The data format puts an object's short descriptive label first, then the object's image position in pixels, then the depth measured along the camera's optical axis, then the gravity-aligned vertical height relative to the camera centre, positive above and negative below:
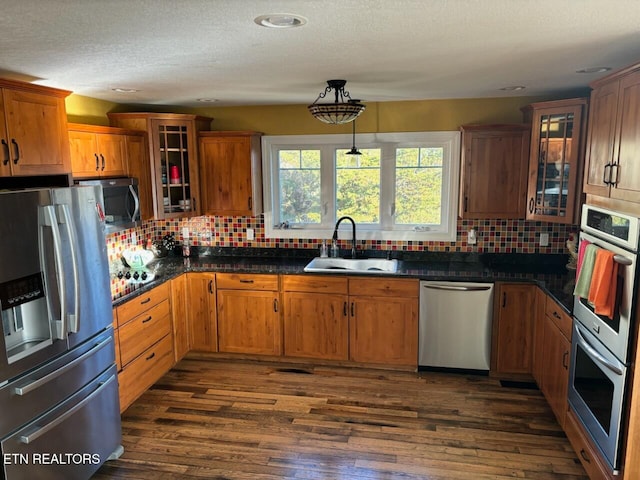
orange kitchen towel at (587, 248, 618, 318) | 2.26 -0.54
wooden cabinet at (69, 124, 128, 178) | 3.25 +0.14
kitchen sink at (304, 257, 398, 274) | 4.29 -0.84
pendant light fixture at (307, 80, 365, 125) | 2.80 +0.35
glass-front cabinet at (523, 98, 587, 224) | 3.42 +0.08
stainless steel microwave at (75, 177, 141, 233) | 3.44 -0.23
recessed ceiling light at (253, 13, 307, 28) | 1.73 +0.55
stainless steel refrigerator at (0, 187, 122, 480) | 2.17 -0.82
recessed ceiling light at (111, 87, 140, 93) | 3.33 +0.56
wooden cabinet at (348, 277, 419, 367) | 3.92 -1.24
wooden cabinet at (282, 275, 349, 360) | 4.02 -1.23
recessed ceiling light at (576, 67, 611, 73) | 2.76 +0.58
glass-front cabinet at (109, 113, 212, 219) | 4.04 +0.10
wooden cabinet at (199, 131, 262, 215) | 4.31 -0.01
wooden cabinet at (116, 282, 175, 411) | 3.29 -1.26
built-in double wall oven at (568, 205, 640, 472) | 2.18 -0.85
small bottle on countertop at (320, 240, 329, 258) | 4.48 -0.75
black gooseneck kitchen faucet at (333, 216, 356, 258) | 4.36 -0.58
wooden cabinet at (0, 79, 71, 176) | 2.46 +0.22
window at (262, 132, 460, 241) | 4.30 -0.13
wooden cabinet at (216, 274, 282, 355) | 4.14 -1.25
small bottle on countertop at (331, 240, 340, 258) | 4.45 -0.73
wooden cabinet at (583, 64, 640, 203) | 2.22 +0.16
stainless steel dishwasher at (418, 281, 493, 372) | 3.80 -1.23
